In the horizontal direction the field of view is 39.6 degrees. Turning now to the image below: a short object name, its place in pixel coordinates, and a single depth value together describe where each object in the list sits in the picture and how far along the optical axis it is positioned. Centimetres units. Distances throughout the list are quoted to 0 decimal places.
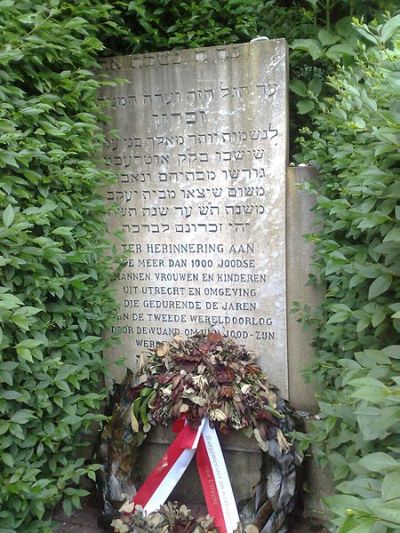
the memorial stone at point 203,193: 309
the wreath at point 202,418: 283
